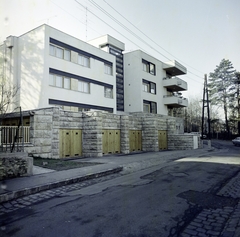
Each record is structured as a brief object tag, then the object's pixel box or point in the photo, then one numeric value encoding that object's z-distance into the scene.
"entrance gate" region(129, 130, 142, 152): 21.64
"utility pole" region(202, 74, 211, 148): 33.12
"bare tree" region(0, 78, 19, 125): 20.82
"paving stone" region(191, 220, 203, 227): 4.31
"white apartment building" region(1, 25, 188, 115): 19.50
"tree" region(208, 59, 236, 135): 47.91
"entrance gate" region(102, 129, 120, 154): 18.52
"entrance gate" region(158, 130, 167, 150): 24.55
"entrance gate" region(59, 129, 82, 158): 15.42
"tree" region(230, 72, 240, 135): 45.56
